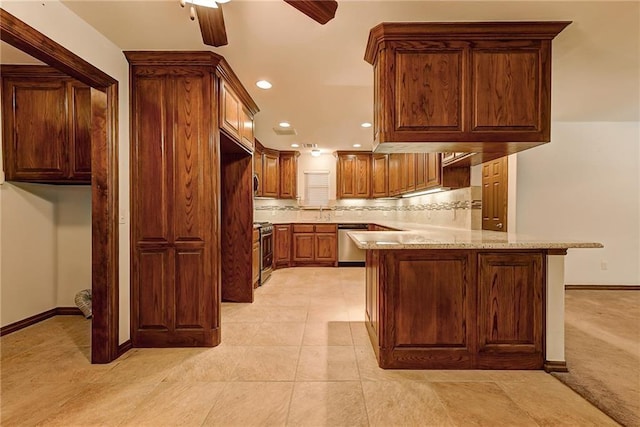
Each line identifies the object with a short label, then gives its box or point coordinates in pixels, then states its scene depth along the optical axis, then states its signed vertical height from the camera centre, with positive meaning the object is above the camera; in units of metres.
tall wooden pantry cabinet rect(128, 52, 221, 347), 2.56 +0.03
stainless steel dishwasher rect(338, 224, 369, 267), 6.23 -0.86
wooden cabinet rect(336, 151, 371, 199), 6.44 +0.70
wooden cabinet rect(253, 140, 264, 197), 5.61 +0.75
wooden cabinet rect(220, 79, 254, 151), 2.73 +0.91
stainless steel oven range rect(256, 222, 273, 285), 4.72 -0.71
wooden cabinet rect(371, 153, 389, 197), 6.27 +0.67
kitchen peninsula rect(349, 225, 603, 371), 2.21 -0.72
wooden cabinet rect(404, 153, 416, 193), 4.76 +0.58
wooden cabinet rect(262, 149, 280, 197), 6.02 +0.70
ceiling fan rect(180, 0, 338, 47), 1.59 +1.05
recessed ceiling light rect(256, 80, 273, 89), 3.00 +1.22
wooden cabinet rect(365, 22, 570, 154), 2.16 +0.86
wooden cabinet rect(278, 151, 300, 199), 6.38 +0.73
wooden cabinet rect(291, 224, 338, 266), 6.18 -0.74
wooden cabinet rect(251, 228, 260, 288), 4.17 -0.69
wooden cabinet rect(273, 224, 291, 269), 5.96 -0.74
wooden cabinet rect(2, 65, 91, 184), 2.82 +0.75
